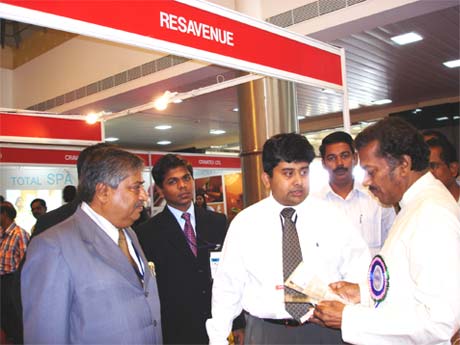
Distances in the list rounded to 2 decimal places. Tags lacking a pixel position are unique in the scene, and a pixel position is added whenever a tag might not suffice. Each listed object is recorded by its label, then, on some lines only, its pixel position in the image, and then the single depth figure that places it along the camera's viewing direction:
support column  4.70
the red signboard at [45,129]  4.97
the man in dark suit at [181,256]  2.72
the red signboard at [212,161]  11.17
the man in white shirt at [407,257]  1.45
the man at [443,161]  3.22
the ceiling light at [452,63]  7.38
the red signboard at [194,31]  1.94
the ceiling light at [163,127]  11.23
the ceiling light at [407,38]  6.06
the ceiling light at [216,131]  12.31
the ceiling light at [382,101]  9.63
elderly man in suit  1.56
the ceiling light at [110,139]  12.76
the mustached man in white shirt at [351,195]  3.14
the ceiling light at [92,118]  5.34
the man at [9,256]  5.17
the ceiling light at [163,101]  4.63
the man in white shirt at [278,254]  2.24
